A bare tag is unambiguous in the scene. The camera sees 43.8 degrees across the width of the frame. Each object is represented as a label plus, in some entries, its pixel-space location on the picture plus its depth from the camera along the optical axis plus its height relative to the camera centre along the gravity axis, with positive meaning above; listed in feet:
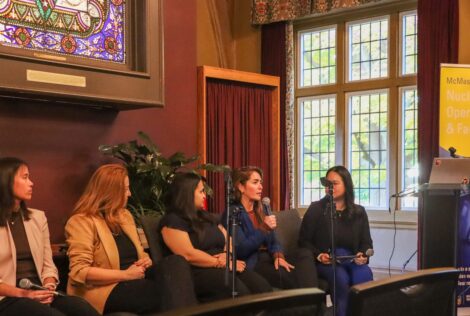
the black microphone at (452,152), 14.01 -0.26
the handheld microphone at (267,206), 10.26 -1.18
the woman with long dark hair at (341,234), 12.20 -2.02
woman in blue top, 11.71 -2.14
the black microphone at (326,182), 10.94 -0.76
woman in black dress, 10.40 -1.81
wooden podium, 12.23 -1.78
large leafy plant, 12.15 -0.61
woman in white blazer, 8.35 -1.63
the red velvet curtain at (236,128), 17.69 +0.45
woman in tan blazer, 9.30 -1.98
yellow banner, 15.67 +0.81
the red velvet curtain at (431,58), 17.65 +2.55
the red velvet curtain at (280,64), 21.44 +2.94
